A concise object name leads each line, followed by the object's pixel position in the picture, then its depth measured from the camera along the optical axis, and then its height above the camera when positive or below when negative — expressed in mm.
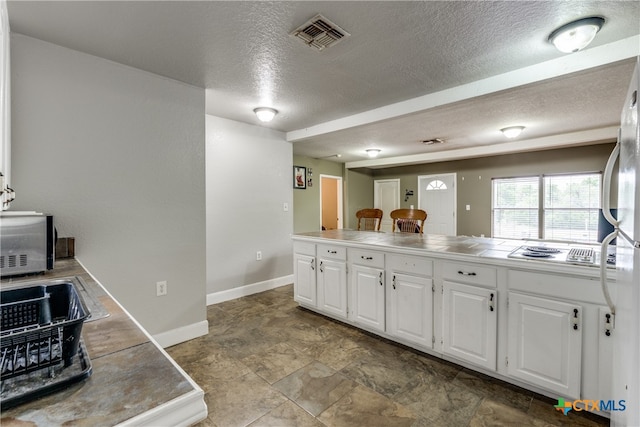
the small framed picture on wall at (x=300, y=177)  5695 +620
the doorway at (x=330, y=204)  7797 +105
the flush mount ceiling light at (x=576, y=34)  1743 +1085
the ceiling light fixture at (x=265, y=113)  3311 +1101
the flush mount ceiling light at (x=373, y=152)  5667 +1123
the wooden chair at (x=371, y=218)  4766 -174
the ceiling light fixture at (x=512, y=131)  4023 +1079
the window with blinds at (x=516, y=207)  5625 +2
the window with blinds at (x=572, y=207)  5023 +1
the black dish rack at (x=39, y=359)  614 -360
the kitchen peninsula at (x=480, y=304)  1691 -714
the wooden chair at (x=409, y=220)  3980 -177
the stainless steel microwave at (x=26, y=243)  1539 -187
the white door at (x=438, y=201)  6668 +148
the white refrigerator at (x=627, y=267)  861 -210
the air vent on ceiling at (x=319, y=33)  1772 +1137
